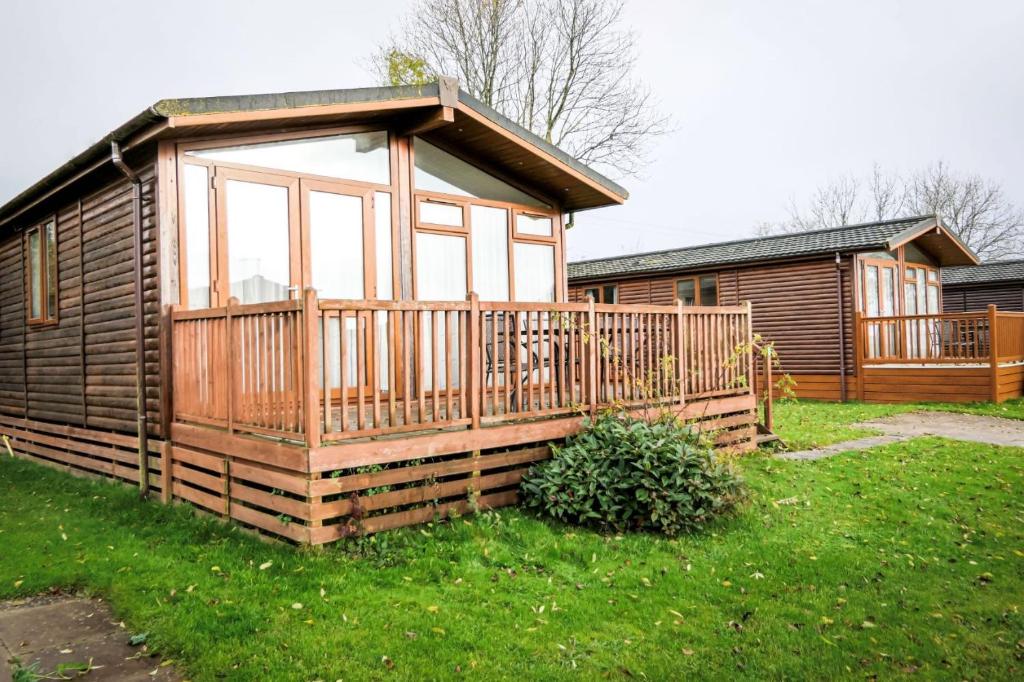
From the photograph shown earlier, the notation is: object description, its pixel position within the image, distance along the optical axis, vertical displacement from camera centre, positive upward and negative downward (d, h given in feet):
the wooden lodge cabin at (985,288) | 77.41 +5.40
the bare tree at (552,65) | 68.95 +28.39
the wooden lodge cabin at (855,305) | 45.62 +2.57
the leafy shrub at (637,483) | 17.34 -3.49
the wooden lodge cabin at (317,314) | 16.21 +1.06
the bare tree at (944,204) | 125.59 +24.11
